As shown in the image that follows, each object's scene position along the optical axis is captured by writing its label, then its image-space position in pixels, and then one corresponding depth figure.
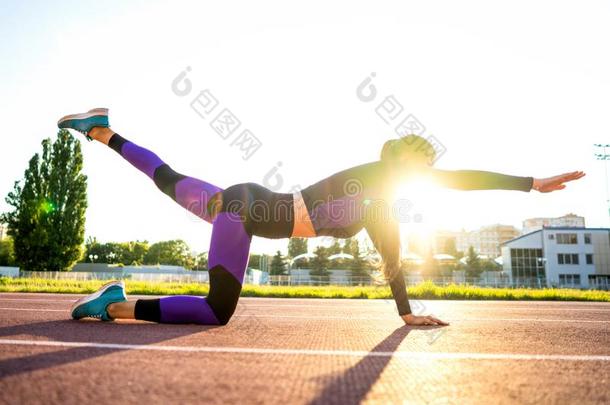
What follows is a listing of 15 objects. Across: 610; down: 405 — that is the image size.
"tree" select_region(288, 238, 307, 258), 76.56
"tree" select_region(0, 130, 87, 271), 34.12
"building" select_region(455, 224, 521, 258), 149.25
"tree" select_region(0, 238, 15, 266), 59.62
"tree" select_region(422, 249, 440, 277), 46.28
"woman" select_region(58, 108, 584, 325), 2.79
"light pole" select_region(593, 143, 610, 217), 36.42
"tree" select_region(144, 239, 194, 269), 94.62
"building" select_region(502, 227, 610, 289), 52.97
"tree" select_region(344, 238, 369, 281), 42.82
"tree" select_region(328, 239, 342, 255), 57.07
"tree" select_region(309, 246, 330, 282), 45.28
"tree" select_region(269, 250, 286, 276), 58.20
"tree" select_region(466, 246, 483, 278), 56.36
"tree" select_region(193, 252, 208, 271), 91.99
